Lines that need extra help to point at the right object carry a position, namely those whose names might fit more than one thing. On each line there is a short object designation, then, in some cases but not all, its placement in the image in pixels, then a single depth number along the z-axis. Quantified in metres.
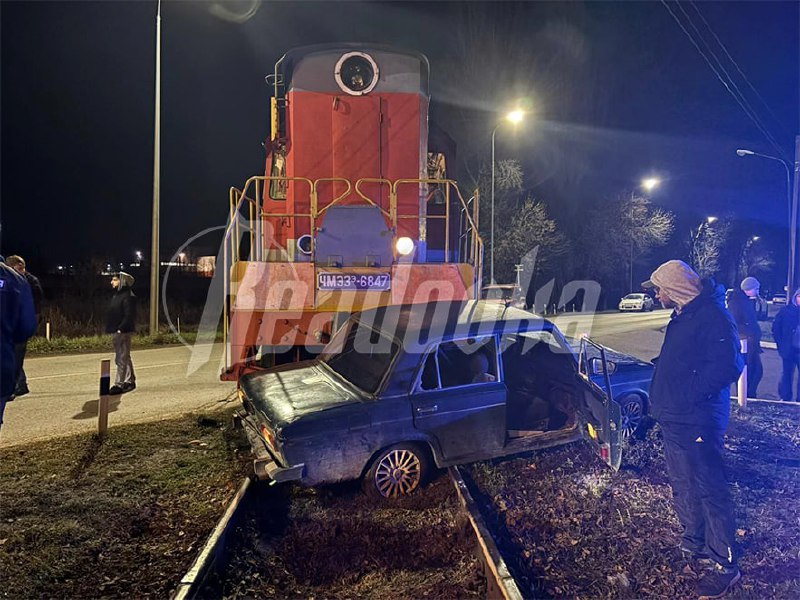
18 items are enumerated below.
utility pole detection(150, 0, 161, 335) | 14.88
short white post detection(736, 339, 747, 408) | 6.86
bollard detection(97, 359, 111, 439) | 5.68
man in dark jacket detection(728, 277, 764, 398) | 7.20
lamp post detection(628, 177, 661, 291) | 29.32
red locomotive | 5.48
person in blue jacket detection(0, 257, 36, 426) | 4.02
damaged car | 3.94
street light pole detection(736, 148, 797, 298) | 10.54
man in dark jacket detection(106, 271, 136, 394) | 7.86
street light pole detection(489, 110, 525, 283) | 17.71
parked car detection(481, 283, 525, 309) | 16.73
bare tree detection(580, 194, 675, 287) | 34.25
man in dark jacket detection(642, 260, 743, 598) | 3.24
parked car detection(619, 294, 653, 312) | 33.69
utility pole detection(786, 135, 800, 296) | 9.81
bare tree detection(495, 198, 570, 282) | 28.03
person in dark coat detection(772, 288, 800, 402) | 7.46
